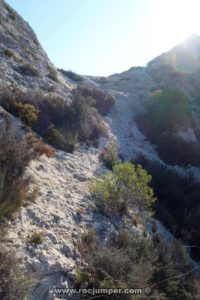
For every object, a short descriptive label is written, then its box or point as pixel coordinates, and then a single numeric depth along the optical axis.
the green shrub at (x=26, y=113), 12.68
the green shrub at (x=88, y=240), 6.84
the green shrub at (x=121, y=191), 9.30
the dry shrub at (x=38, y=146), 10.75
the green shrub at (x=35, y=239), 6.24
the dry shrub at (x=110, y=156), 13.45
